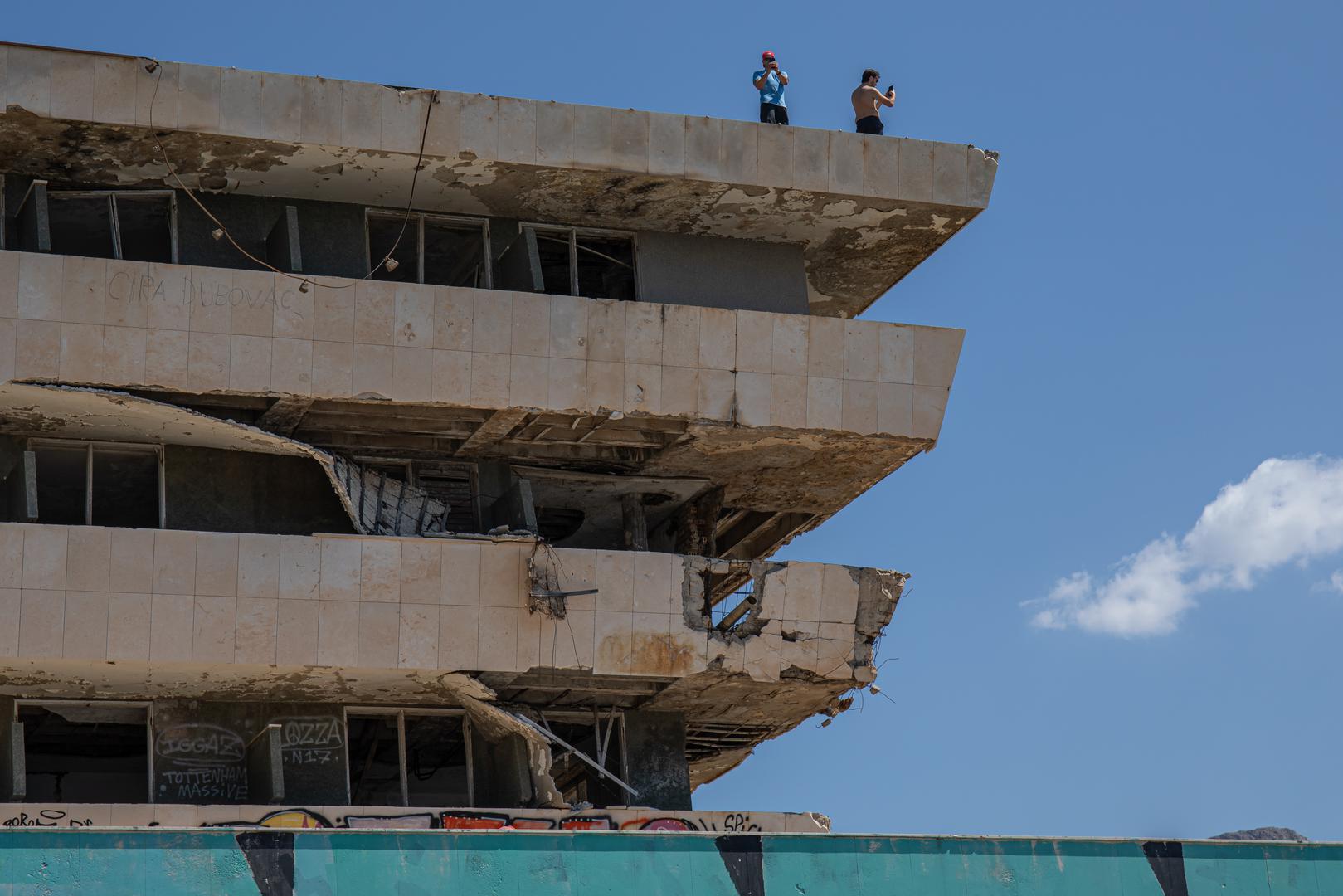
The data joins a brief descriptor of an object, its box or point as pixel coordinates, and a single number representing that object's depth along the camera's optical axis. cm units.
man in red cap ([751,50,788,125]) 3002
